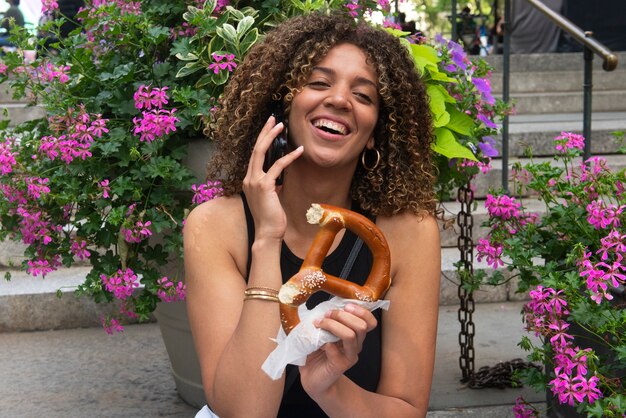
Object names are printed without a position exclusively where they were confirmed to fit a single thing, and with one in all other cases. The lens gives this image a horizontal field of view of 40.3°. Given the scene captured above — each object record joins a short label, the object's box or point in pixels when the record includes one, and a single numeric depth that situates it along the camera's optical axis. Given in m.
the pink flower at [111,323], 3.18
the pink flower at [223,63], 2.92
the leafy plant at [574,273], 2.34
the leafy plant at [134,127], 2.95
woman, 2.05
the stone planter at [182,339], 3.14
